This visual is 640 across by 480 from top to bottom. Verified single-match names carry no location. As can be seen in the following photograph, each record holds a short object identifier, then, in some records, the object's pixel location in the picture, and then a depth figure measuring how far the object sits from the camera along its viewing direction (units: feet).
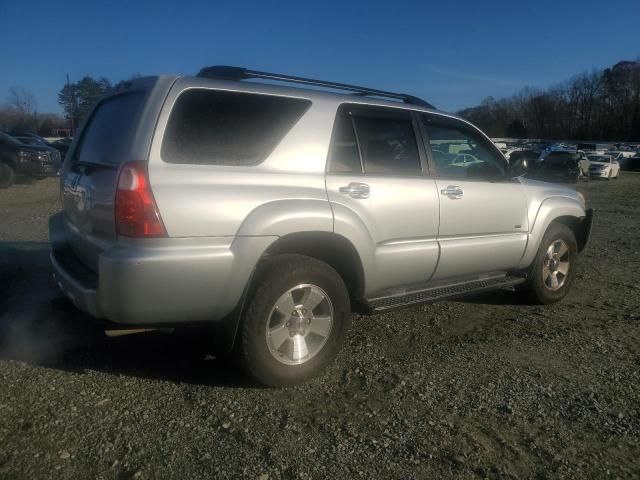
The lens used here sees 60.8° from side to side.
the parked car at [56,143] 67.15
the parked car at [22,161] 50.20
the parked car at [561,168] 91.20
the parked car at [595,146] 225.56
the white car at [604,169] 102.73
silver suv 9.46
